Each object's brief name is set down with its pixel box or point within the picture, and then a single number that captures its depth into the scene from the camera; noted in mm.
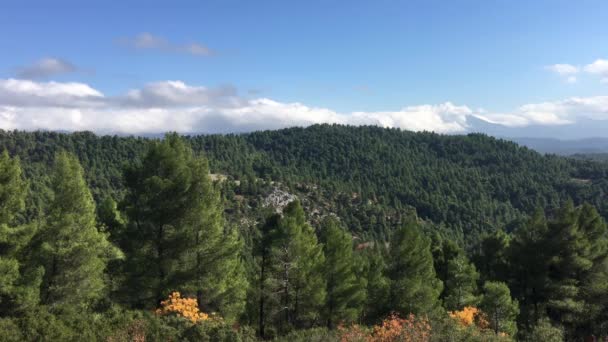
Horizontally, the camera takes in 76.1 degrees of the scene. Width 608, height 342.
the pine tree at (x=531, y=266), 28266
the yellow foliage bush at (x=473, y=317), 20481
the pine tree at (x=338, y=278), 23906
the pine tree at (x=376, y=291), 24705
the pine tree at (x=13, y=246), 14133
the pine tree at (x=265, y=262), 20953
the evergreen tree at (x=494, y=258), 34969
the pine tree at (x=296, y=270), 20750
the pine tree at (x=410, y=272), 23406
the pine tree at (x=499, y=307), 21562
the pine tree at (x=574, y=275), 26766
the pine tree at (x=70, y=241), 15594
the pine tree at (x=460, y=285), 25625
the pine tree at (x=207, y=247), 17484
